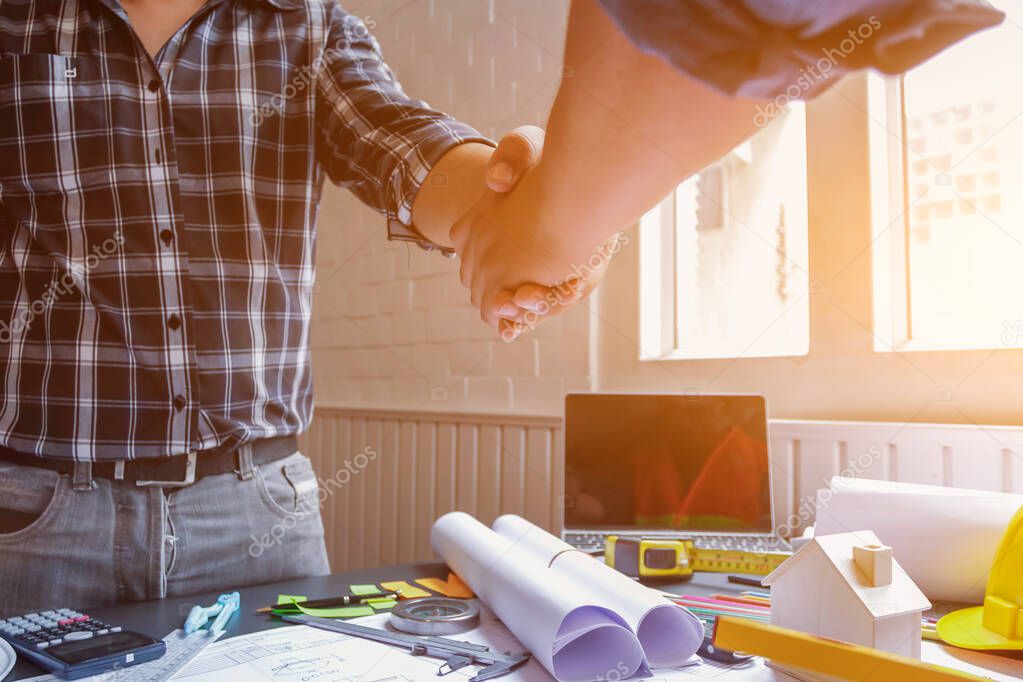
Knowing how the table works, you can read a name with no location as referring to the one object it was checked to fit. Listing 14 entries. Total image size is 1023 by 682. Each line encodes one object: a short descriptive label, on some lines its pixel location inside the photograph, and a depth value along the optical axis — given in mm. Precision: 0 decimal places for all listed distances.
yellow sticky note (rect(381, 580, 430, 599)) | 902
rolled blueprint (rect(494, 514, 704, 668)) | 670
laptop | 1259
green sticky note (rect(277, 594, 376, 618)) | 818
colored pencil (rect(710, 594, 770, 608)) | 860
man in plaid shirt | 893
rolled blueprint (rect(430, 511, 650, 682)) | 633
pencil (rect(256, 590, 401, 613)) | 828
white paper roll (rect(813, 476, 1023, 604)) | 852
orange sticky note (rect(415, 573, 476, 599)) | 910
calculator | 634
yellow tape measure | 1048
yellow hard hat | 723
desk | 703
